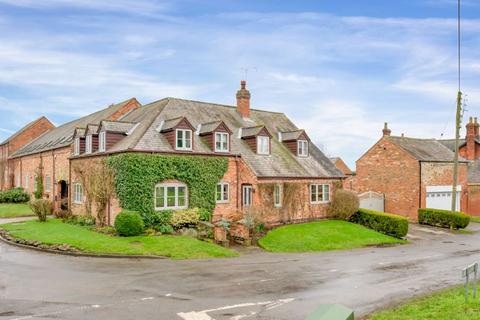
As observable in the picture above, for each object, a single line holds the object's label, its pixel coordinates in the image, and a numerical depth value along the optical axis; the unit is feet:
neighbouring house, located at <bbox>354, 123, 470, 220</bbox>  129.70
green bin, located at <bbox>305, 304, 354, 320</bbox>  18.24
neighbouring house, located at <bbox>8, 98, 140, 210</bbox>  118.73
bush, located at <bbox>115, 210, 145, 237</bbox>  78.59
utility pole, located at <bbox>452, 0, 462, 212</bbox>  121.19
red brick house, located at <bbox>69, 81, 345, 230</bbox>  90.22
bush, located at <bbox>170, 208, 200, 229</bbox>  86.99
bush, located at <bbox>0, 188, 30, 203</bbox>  148.46
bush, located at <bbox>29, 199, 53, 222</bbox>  100.42
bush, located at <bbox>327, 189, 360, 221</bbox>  109.50
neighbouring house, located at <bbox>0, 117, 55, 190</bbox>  176.35
